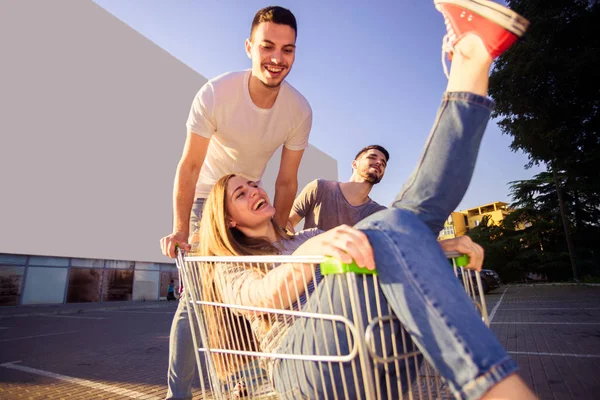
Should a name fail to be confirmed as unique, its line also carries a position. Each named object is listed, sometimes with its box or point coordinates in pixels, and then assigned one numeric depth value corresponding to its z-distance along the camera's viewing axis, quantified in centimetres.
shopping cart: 101
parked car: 1430
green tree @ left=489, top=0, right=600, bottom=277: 1120
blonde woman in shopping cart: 91
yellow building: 6172
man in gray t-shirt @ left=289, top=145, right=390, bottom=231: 310
